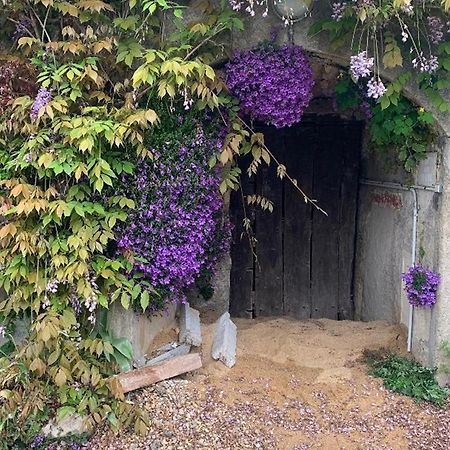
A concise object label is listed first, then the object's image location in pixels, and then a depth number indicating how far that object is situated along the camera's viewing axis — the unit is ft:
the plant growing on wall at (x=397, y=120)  12.46
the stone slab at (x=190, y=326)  12.88
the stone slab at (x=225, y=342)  12.70
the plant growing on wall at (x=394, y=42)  11.28
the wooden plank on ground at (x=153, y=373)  11.41
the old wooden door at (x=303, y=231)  17.51
